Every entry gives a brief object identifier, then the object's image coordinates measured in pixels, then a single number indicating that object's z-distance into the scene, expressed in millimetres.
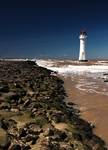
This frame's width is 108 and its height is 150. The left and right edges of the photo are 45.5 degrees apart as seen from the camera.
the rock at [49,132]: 2350
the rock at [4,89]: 4254
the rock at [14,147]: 1988
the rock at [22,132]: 2329
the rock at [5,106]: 3268
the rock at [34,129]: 2413
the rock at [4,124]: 2448
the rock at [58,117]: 2923
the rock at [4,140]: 2036
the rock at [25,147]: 2064
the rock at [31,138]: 2245
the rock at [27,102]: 3547
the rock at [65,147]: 2119
